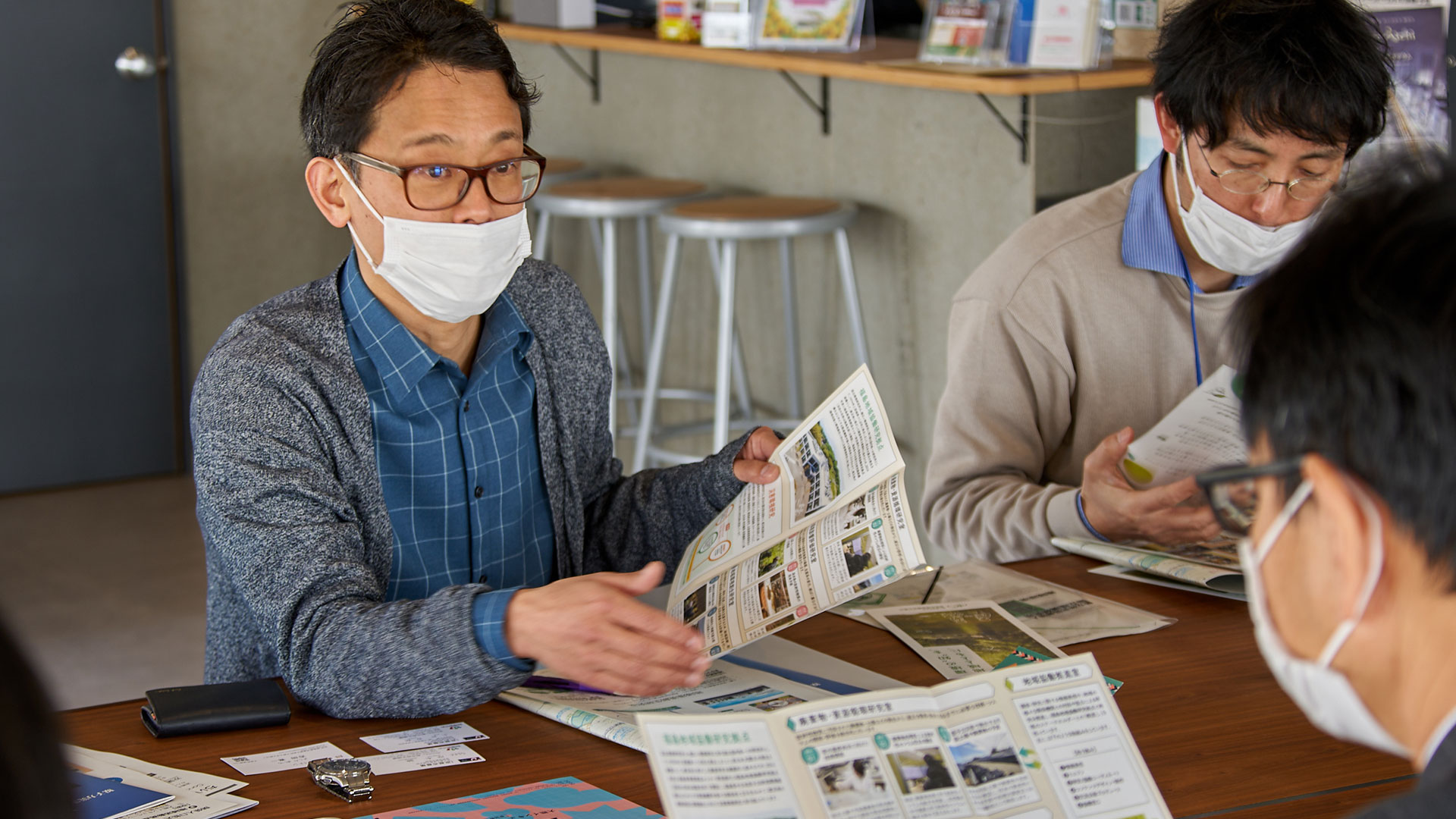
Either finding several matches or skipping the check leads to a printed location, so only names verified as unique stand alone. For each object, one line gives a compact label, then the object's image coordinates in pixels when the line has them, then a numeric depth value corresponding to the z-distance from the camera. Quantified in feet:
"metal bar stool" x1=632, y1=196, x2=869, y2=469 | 10.93
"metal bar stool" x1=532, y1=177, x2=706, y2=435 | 12.03
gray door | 13.88
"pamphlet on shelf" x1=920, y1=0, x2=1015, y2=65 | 10.46
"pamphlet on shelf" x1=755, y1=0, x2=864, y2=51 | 11.96
